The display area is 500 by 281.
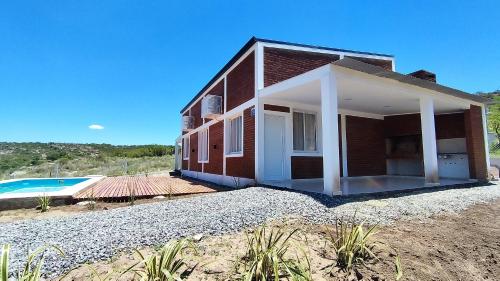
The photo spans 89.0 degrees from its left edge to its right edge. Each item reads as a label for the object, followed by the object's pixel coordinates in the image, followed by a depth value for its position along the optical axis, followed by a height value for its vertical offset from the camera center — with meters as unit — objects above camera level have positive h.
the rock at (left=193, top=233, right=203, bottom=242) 3.31 -0.99
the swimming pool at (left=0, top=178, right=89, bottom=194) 11.50 -1.01
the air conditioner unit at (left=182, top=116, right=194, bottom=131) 17.28 +2.69
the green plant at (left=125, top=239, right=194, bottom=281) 2.23 -0.97
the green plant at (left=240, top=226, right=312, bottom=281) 2.24 -0.98
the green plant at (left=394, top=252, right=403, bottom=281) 2.43 -1.08
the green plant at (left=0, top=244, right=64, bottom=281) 1.99 -0.85
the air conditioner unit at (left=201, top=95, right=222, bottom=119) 11.77 +2.62
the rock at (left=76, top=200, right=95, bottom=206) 6.53 -1.05
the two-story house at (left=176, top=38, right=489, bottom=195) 7.15 +1.45
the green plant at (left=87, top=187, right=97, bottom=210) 6.19 -1.00
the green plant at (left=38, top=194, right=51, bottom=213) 6.15 -0.97
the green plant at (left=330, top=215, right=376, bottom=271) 2.67 -0.96
